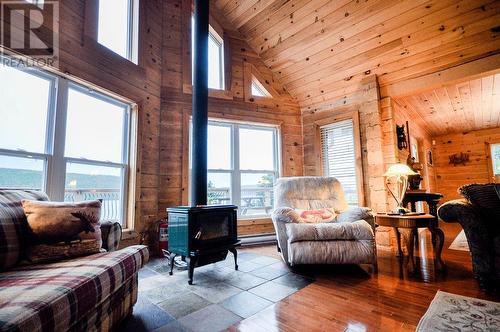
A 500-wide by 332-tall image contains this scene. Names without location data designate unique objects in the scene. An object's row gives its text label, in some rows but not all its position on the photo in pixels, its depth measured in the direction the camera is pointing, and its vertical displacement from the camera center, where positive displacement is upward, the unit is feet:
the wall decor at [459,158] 22.88 +2.39
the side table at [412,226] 7.98 -1.38
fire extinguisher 10.85 -2.13
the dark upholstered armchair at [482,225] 6.41 -1.12
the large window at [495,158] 21.69 +2.24
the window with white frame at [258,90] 14.76 +5.90
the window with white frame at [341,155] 13.17 +1.75
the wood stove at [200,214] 7.91 -0.87
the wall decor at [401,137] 12.44 +2.43
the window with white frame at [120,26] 10.10 +7.15
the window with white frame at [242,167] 13.25 +1.17
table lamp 9.14 +0.45
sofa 2.84 -1.35
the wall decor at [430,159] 22.03 +2.38
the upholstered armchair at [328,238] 7.98 -1.74
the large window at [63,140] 7.20 +1.75
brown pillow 4.81 -0.81
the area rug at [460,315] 4.80 -2.78
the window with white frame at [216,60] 13.83 +7.29
